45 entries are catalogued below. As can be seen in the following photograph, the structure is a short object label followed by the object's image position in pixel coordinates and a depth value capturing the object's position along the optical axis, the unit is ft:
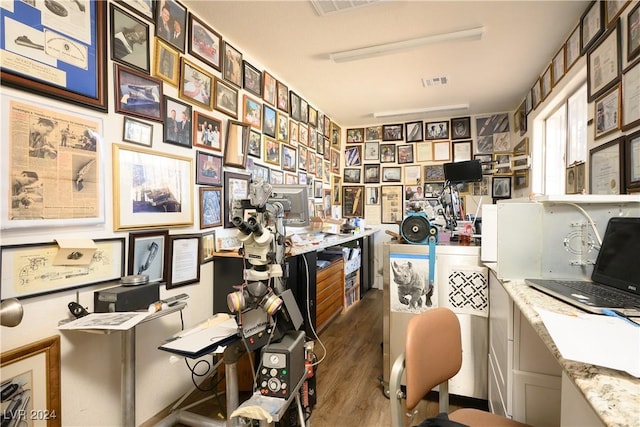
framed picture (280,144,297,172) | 10.63
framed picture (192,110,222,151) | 6.95
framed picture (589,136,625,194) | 5.49
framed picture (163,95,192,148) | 6.21
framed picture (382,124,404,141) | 15.33
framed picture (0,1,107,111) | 3.96
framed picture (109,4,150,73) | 5.21
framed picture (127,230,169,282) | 5.49
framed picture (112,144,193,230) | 5.27
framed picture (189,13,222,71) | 6.85
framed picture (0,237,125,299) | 3.96
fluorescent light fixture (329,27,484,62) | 7.41
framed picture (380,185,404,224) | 15.55
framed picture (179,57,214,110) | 6.59
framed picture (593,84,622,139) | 5.56
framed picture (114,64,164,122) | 5.29
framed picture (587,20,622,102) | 5.56
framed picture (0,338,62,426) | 3.90
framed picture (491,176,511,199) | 13.53
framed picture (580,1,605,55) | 6.08
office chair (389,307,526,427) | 3.19
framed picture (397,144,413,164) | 15.14
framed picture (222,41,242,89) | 7.86
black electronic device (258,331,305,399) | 4.45
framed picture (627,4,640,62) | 4.95
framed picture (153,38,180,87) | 6.01
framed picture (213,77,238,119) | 7.54
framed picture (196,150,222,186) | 7.00
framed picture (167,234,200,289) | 6.28
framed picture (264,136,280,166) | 9.60
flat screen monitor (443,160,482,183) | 11.59
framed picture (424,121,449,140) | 14.55
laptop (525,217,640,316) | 3.13
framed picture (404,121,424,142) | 14.93
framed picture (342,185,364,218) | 16.34
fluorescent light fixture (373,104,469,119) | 12.74
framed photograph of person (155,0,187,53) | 6.07
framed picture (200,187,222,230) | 7.06
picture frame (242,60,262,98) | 8.65
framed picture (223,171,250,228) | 7.85
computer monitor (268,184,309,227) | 6.30
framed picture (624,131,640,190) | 4.99
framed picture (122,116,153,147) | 5.40
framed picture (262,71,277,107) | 9.49
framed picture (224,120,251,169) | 7.90
